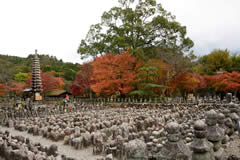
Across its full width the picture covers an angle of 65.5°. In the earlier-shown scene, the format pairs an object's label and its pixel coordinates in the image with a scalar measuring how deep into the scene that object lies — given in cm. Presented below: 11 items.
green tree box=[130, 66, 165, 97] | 1969
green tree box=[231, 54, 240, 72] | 2705
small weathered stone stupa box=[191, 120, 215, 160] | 352
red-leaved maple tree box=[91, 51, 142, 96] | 2047
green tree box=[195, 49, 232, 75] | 3034
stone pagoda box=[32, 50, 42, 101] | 1909
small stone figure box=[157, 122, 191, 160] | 338
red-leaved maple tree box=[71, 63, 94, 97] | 2700
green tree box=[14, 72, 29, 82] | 3332
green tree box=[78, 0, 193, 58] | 2294
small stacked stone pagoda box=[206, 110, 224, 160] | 432
